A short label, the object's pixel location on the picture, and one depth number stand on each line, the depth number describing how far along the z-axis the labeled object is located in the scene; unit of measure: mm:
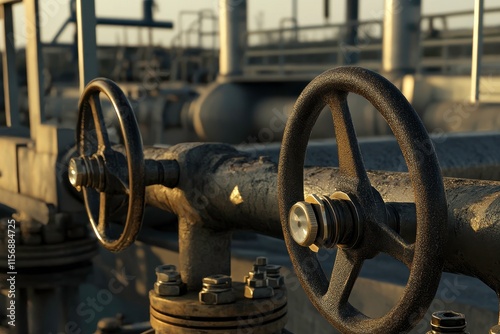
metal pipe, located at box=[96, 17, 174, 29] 7144
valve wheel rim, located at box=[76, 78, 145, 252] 1328
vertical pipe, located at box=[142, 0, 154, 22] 9805
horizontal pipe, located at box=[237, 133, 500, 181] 1928
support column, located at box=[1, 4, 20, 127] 3190
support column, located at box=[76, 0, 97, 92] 2430
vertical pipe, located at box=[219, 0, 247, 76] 7820
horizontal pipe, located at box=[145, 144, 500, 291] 855
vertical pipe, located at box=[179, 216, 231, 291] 1498
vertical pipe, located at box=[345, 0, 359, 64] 7891
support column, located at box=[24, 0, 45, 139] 2592
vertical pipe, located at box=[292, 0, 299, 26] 10019
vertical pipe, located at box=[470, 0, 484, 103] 3207
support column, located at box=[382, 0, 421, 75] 5945
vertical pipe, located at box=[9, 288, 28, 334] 2174
